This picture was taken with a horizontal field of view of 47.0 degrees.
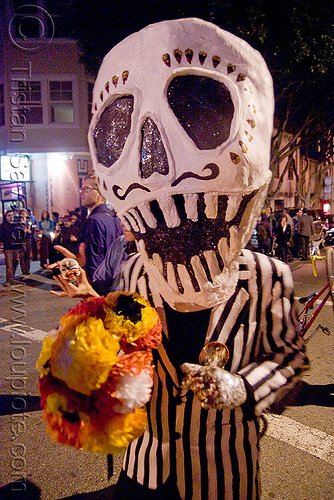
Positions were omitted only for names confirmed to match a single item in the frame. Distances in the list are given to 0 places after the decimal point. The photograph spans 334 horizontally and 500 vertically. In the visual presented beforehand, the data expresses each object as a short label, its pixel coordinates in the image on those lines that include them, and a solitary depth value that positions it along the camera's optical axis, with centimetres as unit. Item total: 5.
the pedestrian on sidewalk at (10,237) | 966
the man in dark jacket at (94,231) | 415
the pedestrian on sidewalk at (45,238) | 1341
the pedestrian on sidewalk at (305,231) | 1361
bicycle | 420
